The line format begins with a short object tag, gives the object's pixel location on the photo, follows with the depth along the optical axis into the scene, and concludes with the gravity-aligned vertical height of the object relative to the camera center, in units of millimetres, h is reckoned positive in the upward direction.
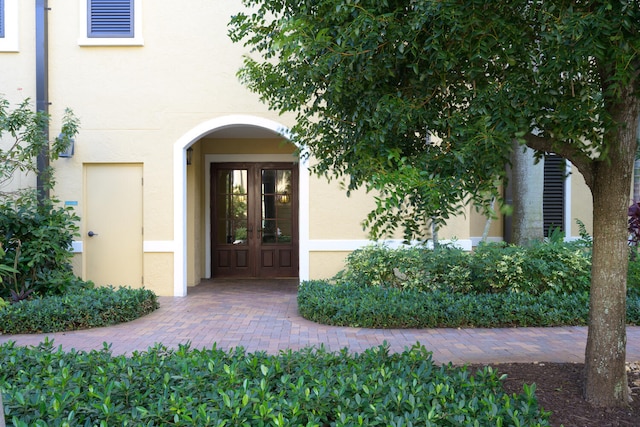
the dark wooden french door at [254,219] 11617 -161
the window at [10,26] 8938 +3183
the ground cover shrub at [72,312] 6531 -1271
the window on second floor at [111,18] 8969 +3325
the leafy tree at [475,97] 2799 +704
